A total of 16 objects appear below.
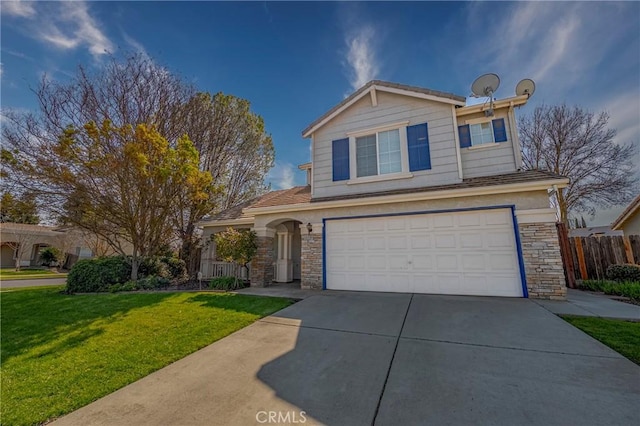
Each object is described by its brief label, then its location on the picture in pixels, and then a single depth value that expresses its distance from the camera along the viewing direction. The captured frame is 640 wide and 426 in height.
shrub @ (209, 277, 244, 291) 9.61
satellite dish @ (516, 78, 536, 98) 8.25
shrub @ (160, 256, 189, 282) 12.42
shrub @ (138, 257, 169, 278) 11.16
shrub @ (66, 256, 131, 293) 9.46
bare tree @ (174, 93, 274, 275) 13.28
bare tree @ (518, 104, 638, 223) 14.93
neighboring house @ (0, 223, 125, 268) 22.12
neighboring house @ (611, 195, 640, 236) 11.16
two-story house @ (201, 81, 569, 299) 6.79
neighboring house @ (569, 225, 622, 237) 23.86
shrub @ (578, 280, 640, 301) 6.45
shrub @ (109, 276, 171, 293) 9.59
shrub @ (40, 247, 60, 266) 25.59
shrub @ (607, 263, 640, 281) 7.49
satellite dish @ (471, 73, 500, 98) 8.48
